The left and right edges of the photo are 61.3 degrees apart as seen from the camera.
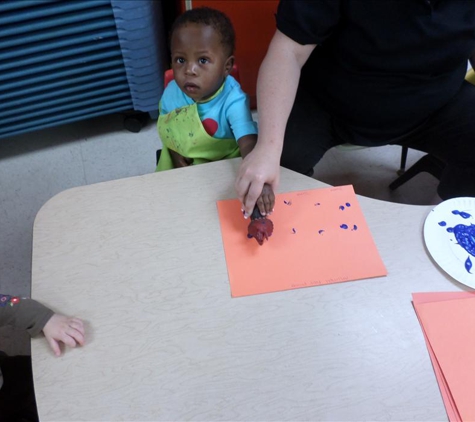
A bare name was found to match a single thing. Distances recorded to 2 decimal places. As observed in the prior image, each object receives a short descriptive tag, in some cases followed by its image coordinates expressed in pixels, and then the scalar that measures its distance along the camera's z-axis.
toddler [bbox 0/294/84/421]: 0.59
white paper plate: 0.67
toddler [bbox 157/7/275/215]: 0.87
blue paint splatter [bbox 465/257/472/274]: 0.67
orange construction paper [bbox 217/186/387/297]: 0.66
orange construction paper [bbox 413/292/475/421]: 0.55
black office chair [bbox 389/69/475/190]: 1.23
